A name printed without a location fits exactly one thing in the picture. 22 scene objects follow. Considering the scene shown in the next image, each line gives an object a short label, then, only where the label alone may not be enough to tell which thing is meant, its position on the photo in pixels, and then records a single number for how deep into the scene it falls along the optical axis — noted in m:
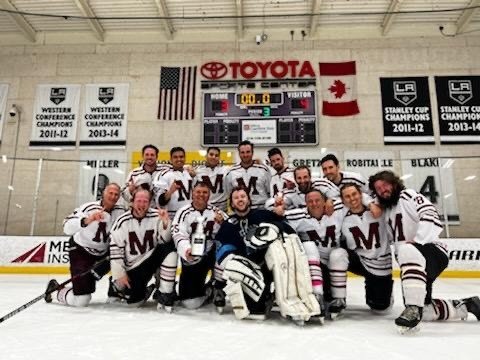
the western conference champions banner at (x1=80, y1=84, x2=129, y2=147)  7.61
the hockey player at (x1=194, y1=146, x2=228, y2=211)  3.96
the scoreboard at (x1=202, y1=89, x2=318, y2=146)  7.20
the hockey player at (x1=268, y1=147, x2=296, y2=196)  3.64
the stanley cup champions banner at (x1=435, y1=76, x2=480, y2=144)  7.16
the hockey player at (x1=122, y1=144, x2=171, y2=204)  3.74
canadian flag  7.47
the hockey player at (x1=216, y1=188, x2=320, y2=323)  2.22
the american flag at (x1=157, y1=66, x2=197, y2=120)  7.66
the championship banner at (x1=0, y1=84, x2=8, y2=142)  7.85
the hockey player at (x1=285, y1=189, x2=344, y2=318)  2.63
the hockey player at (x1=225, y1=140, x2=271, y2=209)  3.78
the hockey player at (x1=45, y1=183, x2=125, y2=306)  2.79
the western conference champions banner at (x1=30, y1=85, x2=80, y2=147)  7.68
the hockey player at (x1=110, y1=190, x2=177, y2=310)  2.72
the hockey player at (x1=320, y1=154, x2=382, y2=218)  3.21
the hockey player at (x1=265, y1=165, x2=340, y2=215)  3.12
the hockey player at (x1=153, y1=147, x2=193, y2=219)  3.70
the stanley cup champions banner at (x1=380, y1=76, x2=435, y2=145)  7.23
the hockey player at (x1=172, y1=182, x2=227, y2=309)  2.62
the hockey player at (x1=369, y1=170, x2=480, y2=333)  2.00
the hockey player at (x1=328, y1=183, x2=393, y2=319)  2.51
